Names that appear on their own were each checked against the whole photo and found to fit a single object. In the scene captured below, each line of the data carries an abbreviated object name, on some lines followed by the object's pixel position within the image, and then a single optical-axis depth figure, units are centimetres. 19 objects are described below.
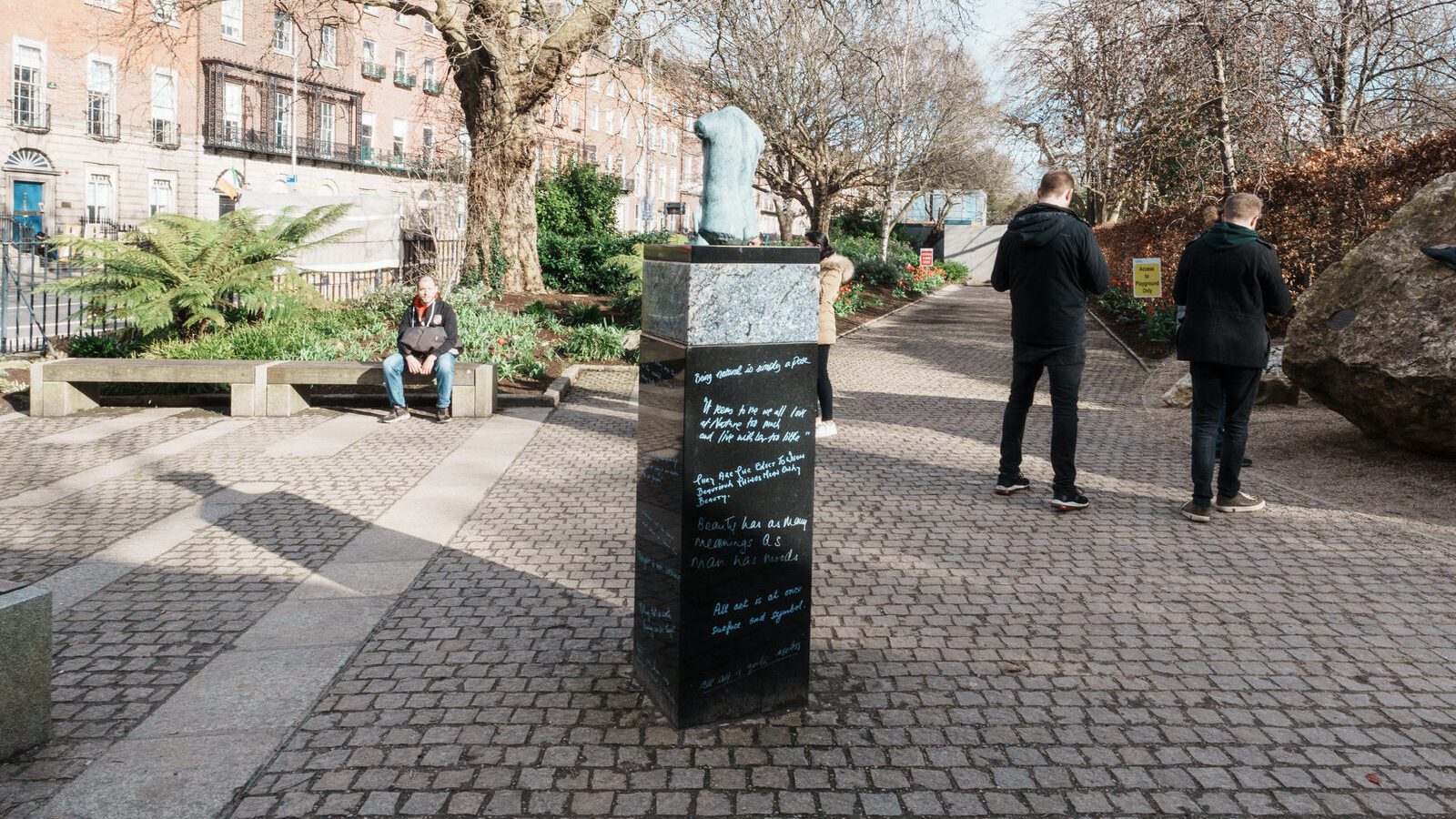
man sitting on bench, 1012
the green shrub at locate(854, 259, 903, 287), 3431
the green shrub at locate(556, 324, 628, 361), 1413
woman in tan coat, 948
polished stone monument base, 362
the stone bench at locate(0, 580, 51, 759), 342
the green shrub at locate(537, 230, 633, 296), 2114
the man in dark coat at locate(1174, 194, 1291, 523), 651
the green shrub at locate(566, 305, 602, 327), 1608
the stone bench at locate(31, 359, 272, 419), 1014
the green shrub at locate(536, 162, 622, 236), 2348
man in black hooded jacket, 667
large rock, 703
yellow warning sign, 1504
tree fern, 1130
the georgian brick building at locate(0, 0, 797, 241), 3650
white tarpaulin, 1758
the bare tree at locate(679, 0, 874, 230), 2258
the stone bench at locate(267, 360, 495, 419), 1030
